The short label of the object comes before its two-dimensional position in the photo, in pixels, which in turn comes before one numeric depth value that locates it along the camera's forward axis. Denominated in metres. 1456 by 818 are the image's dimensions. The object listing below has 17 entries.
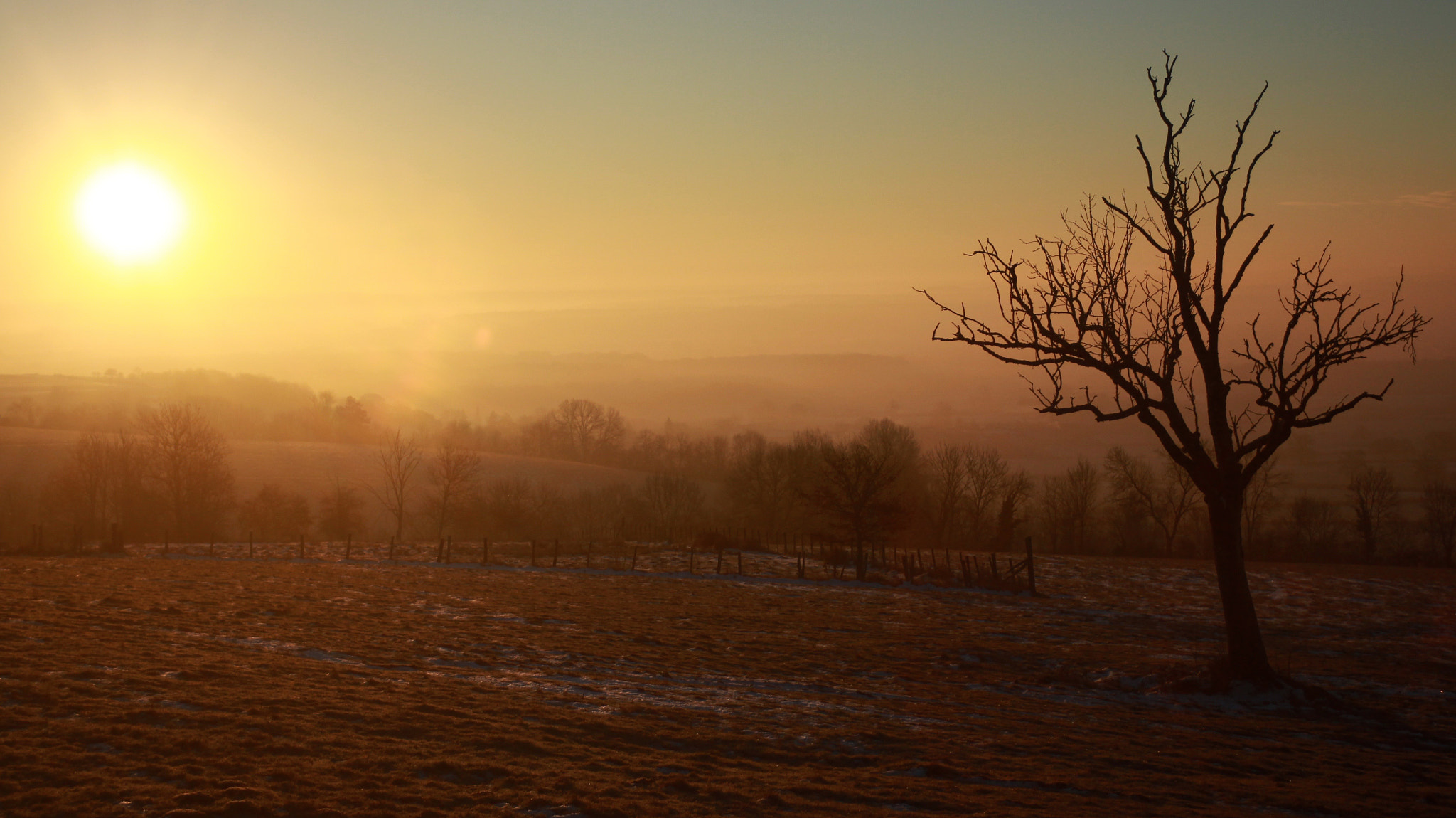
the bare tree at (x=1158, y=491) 72.62
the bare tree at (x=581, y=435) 137.38
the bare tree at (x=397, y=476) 79.61
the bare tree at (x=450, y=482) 74.29
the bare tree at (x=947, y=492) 81.75
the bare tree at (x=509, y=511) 76.19
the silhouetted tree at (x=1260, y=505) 68.50
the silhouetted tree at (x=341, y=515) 74.31
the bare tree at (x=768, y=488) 81.19
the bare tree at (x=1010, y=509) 69.88
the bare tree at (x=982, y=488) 81.75
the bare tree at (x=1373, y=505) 64.75
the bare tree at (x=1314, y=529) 65.44
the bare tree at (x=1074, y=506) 77.56
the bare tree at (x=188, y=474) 71.00
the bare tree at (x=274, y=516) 72.00
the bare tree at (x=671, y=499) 87.62
